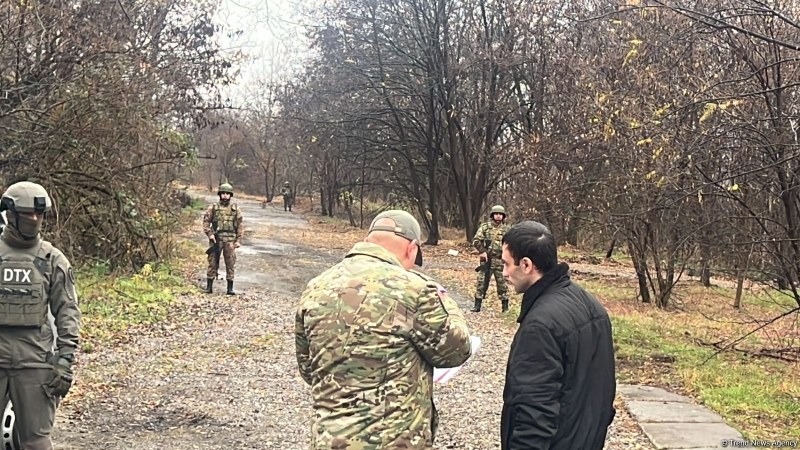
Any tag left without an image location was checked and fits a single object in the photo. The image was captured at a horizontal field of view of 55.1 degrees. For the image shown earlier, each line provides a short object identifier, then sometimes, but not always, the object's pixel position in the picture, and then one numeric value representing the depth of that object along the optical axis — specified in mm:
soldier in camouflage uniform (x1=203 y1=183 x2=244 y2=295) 13328
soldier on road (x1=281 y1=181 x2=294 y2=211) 48075
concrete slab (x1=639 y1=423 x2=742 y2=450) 6055
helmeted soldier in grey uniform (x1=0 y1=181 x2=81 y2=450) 4188
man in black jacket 2941
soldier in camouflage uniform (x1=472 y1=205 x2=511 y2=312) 12711
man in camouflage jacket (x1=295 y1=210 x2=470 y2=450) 2889
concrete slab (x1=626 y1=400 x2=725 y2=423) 6832
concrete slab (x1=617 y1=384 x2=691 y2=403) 7617
